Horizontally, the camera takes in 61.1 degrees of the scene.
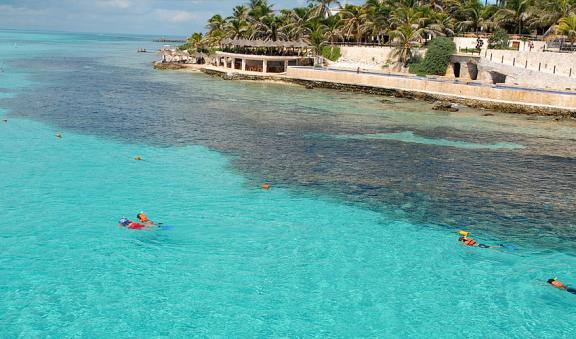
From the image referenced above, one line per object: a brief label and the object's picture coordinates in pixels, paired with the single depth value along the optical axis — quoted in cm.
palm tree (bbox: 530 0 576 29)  6098
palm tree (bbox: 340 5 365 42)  8088
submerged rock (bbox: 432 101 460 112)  5079
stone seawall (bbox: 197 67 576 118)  4850
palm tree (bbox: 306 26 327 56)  8369
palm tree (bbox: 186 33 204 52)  9745
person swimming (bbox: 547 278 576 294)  1600
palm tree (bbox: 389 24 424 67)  6900
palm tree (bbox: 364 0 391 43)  7650
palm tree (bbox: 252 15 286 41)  8694
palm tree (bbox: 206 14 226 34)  10181
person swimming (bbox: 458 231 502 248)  1880
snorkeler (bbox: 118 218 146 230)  1941
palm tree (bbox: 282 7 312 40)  8812
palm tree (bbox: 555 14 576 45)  5391
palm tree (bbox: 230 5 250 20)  9704
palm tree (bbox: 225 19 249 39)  9038
